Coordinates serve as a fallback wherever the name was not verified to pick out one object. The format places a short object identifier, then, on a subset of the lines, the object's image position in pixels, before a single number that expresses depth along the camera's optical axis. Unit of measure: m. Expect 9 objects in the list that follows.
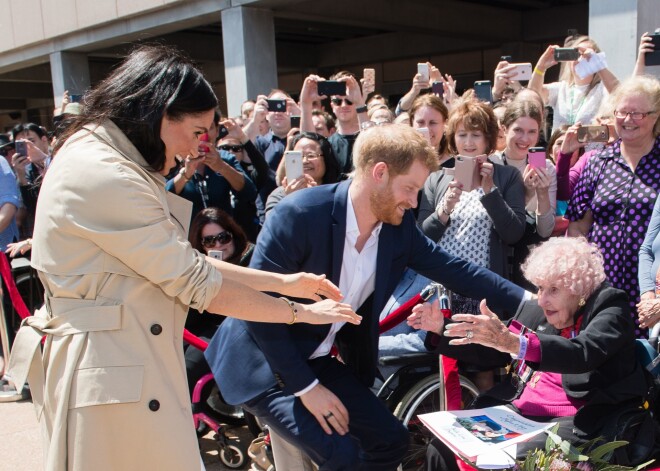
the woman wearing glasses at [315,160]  4.25
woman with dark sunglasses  3.86
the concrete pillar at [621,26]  6.00
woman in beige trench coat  1.72
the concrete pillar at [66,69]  14.15
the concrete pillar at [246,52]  10.44
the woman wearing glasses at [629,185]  3.19
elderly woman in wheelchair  2.30
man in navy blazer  2.41
